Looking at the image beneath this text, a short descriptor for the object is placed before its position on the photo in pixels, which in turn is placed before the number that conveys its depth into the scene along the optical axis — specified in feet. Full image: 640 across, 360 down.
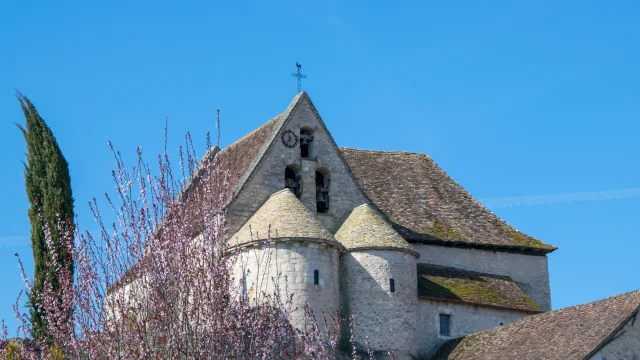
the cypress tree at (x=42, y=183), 121.19
